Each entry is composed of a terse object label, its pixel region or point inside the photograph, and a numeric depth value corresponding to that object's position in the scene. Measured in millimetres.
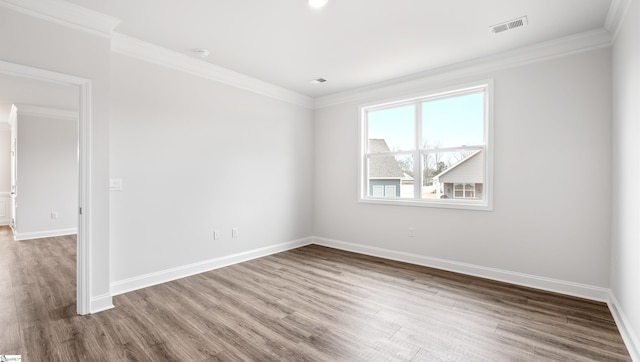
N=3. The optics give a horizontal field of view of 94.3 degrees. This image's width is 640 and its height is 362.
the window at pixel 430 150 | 3859
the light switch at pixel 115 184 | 3129
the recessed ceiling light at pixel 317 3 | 2494
